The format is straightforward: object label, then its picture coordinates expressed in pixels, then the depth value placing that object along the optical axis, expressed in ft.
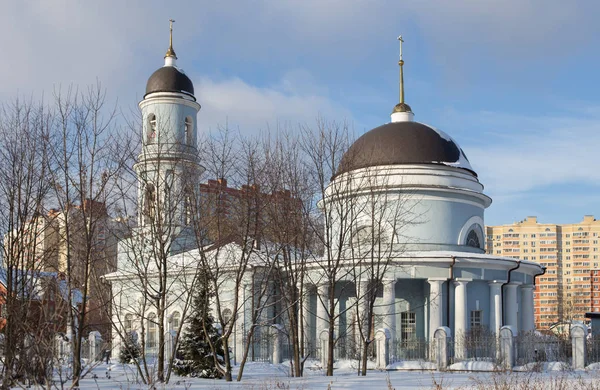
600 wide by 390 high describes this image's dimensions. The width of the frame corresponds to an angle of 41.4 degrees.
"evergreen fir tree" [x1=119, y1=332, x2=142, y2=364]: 73.72
